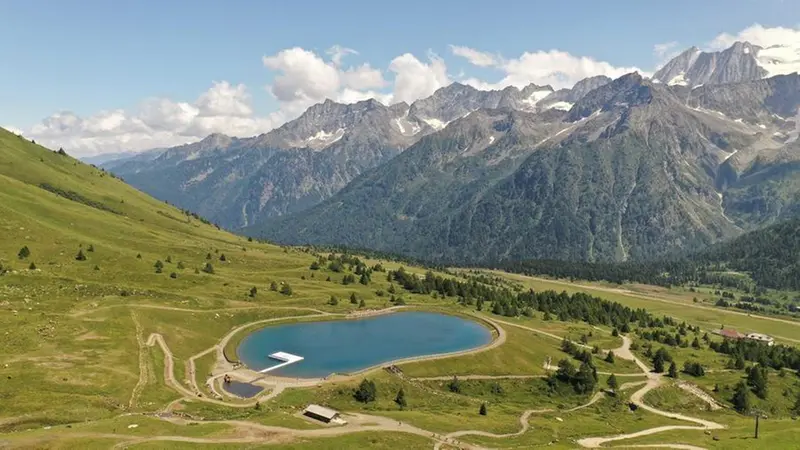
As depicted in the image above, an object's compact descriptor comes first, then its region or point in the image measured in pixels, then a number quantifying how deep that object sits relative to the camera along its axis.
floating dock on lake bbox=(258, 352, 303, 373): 135.75
